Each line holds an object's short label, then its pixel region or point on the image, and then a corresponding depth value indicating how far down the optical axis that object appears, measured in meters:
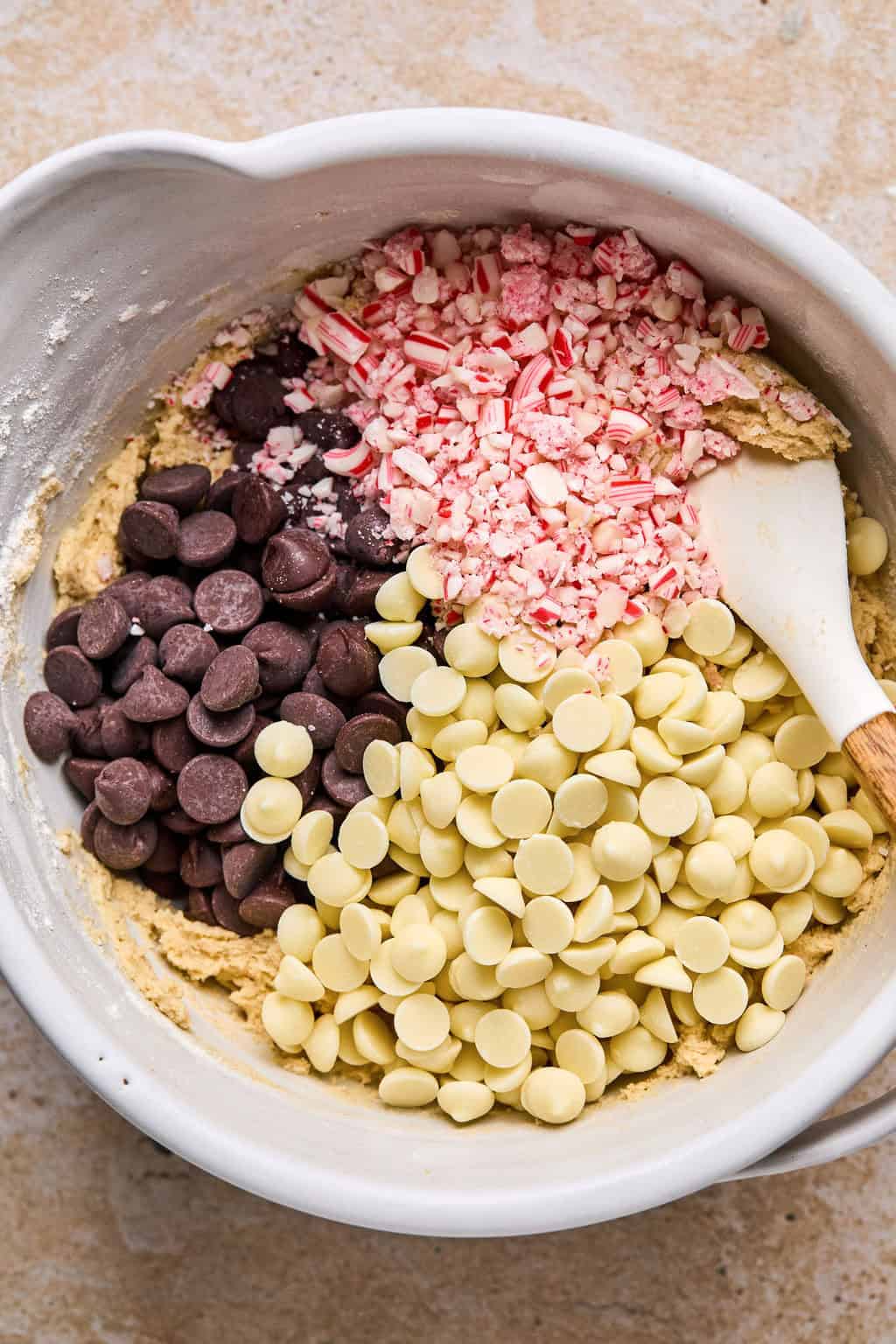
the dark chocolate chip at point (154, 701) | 0.70
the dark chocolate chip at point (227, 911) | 0.71
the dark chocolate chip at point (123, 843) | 0.70
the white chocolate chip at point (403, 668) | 0.70
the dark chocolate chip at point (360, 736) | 0.70
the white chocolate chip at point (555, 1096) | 0.68
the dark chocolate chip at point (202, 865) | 0.71
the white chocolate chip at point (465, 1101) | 0.69
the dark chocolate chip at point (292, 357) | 0.71
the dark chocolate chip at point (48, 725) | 0.70
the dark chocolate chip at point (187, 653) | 0.70
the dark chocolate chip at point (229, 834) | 0.70
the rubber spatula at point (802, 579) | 0.67
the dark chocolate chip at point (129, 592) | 0.70
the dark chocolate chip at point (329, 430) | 0.71
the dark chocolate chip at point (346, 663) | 0.70
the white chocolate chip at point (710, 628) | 0.69
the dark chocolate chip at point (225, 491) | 0.71
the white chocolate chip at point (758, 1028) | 0.68
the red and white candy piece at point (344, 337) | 0.70
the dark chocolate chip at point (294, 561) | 0.70
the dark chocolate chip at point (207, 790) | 0.70
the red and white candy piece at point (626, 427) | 0.69
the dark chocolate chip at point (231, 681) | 0.69
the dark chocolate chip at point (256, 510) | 0.70
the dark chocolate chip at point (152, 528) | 0.70
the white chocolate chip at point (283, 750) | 0.70
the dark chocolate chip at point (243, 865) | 0.70
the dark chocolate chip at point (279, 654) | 0.70
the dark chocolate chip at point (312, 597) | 0.70
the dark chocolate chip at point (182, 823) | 0.71
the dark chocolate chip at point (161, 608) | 0.70
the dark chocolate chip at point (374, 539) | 0.70
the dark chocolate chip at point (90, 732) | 0.70
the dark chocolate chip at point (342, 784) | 0.70
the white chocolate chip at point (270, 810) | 0.70
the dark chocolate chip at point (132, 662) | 0.70
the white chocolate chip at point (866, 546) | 0.69
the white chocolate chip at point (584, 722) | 0.68
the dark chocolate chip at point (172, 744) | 0.70
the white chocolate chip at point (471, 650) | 0.69
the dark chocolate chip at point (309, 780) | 0.70
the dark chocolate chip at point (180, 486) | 0.70
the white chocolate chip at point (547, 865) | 0.68
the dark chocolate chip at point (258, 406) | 0.71
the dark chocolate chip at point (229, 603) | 0.70
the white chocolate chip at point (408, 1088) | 0.69
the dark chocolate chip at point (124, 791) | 0.70
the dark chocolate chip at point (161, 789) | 0.70
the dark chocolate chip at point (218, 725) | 0.70
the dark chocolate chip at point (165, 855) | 0.71
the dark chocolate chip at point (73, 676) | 0.70
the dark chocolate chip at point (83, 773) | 0.70
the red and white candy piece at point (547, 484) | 0.68
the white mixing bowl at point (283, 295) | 0.66
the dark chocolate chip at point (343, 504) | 0.70
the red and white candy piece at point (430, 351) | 0.70
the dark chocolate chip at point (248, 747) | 0.70
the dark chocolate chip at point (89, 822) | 0.70
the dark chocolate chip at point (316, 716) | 0.70
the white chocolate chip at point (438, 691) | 0.69
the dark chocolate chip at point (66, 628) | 0.71
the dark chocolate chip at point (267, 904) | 0.70
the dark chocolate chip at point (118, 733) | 0.70
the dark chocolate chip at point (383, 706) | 0.70
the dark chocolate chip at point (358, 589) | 0.70
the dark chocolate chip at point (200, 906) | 0.71
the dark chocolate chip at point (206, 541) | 0.70
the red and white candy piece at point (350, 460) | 0.70
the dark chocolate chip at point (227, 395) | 0.71
